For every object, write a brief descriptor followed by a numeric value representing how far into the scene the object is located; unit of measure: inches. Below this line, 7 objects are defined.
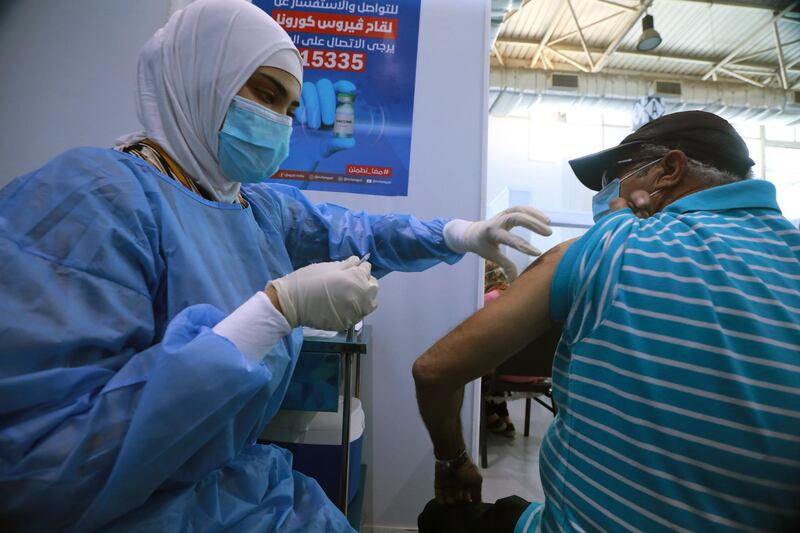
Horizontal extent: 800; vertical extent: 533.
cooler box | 46.4
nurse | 18.4
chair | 81.4
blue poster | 64.1
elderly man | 18.6
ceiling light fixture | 142.2
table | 36.6
